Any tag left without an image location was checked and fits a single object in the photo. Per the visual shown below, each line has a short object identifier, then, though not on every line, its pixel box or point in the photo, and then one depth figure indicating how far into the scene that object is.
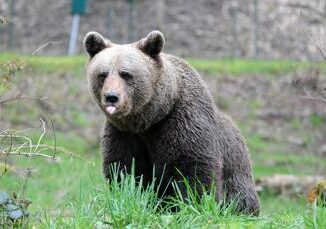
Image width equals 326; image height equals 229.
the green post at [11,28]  43.97
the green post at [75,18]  43.25
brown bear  13.39
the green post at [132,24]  44.53
